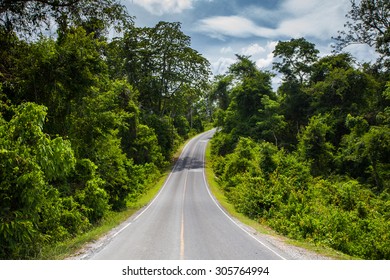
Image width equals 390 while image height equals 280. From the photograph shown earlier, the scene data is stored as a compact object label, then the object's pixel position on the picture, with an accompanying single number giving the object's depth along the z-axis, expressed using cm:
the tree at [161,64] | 4266
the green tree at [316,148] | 2908
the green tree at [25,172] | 779
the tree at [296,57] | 4350
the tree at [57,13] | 1046
